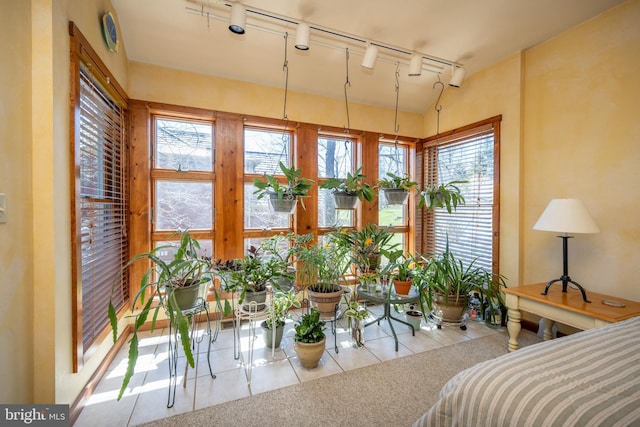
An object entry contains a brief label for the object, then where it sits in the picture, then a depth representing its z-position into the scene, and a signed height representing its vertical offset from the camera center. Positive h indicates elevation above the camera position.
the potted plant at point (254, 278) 1.87 -0.51
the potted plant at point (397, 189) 2.17 +0.17
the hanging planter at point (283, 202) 1.89 +0.05
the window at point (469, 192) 2.88 +0.21
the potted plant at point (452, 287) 2.60 -0.78
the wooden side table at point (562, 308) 1.70 -0.68
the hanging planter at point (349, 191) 2.00 +0.15
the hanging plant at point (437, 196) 2.16 +0.12
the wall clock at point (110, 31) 1.85 +1.31
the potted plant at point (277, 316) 1.99 -0.84
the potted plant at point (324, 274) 2.15 -0.56
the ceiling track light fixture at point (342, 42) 1.90 +1.55
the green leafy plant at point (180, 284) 1.25 -0.44
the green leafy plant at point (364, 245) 2.36 -0.32
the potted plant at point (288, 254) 2.05 -0.40
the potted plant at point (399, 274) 2.37 -0.62
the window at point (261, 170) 2.95 +0.45
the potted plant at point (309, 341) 1.93 -0.99
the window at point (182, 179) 2.63 +0.31
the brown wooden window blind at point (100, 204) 1.72 +0.03
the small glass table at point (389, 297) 2.28 -0.79
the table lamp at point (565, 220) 1.88 -0.08
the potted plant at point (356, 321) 2.23 -0.98
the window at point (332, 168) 3.28 +0.53
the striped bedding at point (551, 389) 0.76 -0.58
